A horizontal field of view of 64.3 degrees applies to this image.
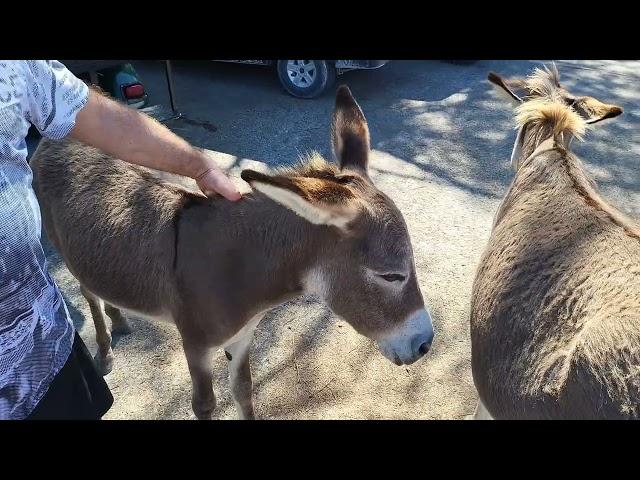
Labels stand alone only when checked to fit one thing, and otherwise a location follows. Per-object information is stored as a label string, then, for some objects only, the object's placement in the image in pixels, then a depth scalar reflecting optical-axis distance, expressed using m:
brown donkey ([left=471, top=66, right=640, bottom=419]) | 1.68
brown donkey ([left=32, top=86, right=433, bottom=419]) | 2.11
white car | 7.56
